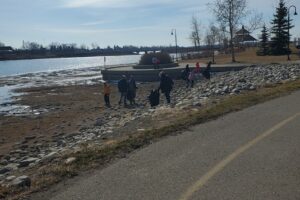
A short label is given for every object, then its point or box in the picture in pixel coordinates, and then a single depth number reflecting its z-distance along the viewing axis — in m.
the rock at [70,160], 8.06
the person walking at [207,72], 36.31
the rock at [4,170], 10.07
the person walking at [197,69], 38.83
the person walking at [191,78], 33.78
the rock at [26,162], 10.64
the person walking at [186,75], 35.28
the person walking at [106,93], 26.42
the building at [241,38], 72.06
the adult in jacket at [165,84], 23.73
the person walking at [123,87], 25.73
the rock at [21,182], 6.91
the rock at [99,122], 19.42
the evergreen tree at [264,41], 61.56
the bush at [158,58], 47.00
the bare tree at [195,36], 102.69
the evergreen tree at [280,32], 58.44
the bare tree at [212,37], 89.78
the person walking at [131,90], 25.57
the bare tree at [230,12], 50.53
